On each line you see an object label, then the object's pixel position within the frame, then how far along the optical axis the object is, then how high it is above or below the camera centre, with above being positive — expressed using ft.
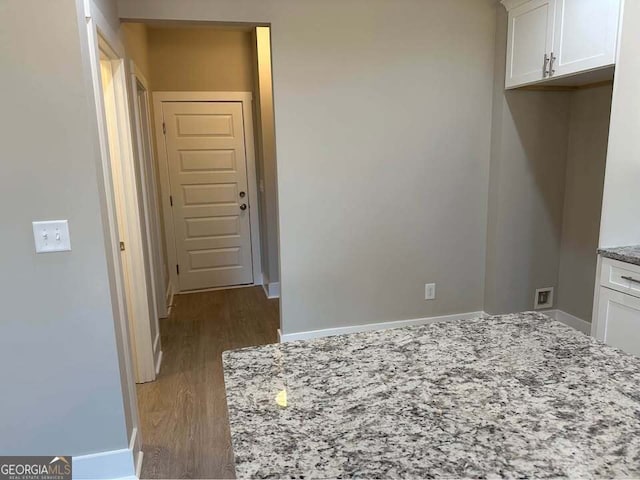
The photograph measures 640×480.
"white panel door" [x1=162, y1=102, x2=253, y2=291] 14.88 -0.79
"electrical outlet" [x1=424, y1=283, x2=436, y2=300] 11.22 -3.22
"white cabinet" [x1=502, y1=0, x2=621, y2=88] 7.55 +2.40
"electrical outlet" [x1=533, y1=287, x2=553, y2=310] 11.45 -3.55
